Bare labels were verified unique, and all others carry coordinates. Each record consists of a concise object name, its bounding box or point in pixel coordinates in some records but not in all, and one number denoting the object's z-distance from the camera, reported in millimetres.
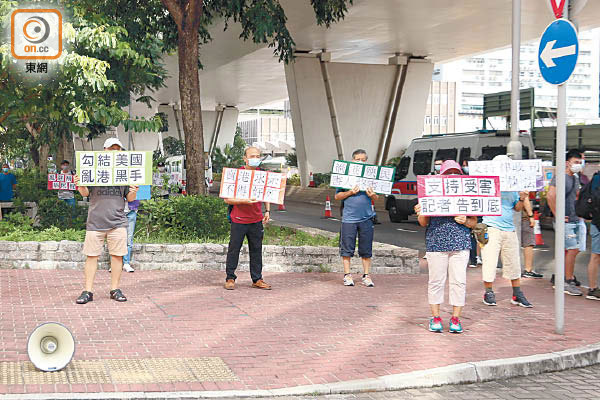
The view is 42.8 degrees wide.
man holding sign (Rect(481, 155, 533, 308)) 9617
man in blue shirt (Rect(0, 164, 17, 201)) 17906
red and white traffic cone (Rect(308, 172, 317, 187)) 37562
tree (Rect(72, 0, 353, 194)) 14828
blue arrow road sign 7723
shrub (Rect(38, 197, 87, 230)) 15938
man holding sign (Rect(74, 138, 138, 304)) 8969
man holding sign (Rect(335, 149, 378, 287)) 10766
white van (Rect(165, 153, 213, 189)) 37938
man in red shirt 10188
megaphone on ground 5875
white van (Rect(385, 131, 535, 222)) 21484
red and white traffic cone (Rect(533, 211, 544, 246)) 16248
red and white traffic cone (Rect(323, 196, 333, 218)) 26770
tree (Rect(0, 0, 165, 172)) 12156
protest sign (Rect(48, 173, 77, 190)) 16406
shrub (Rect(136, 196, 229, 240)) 13086
